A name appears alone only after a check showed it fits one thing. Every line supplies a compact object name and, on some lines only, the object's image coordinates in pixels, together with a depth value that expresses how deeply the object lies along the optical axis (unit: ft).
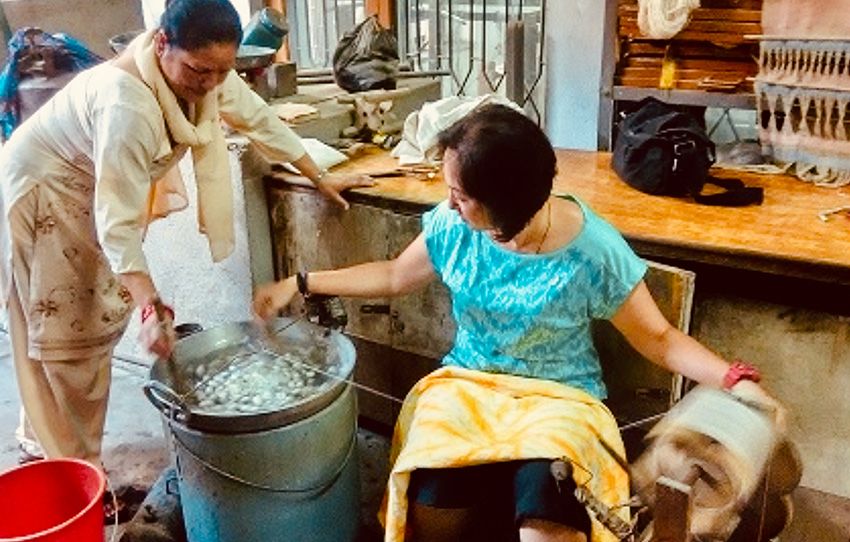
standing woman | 7.40
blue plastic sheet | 10.37
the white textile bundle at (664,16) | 9.75
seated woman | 6.32
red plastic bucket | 7.87
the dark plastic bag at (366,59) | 12.47
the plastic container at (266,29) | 11.92
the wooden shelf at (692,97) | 9.96
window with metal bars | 15.14
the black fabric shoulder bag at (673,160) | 9.00
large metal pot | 6.95
